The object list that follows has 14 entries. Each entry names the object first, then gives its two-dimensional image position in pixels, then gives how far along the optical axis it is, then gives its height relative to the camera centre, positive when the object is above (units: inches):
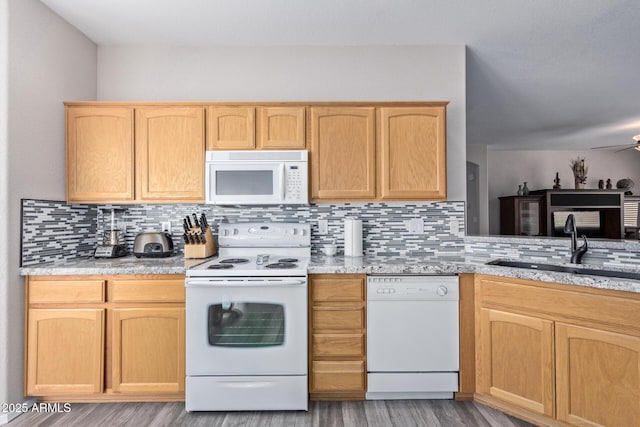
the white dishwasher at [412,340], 83.8 -30.2
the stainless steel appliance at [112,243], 97.3 -7.8
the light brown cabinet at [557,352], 62.6 -27.6
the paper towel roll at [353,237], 100.7 -5.8
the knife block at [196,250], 97.7 -9.5
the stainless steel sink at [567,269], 72.8 -12.1
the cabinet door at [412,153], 95.7 +18.2
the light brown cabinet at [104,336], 81.4 -28.7
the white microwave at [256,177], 94.1 +11.2
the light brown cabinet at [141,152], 96.0 +18.4
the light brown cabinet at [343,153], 96.0 +18.2
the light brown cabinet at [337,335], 83.8 -29.1
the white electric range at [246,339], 80.0 -28.9
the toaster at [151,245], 98.4 -8.1
